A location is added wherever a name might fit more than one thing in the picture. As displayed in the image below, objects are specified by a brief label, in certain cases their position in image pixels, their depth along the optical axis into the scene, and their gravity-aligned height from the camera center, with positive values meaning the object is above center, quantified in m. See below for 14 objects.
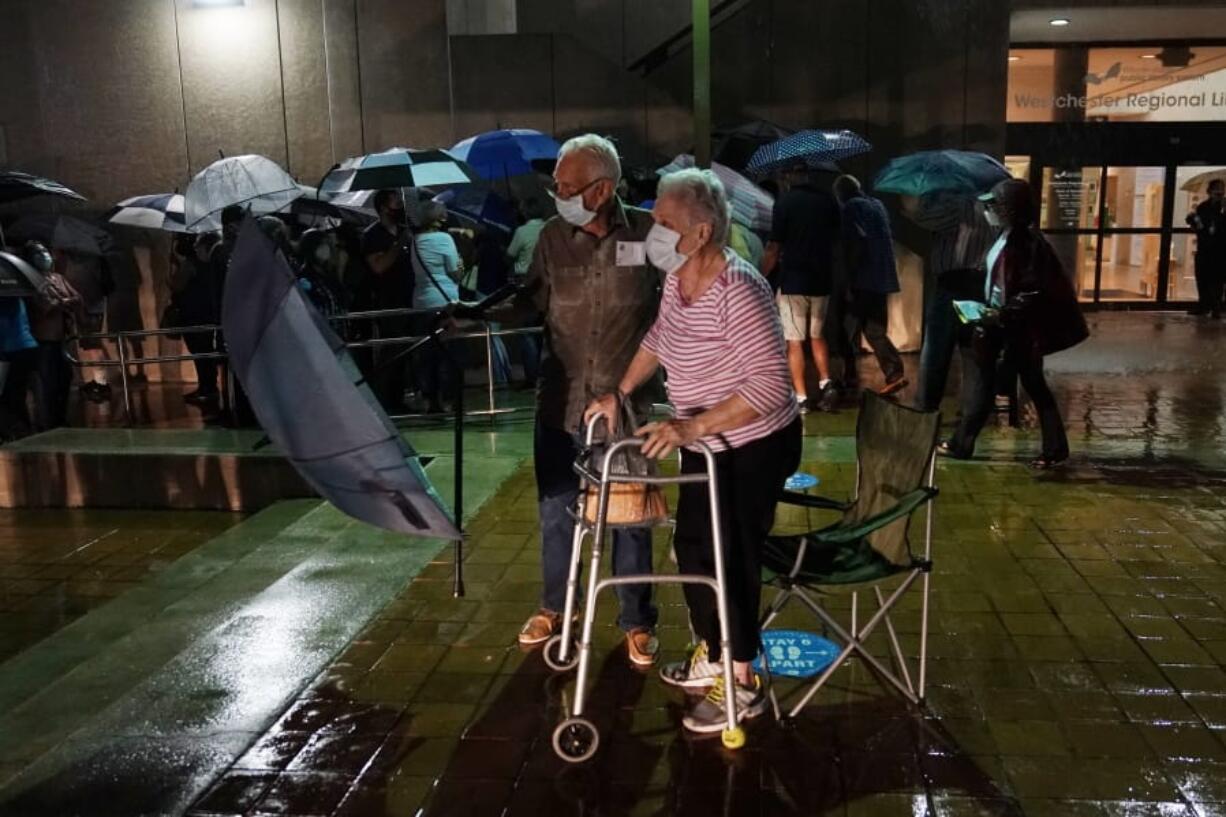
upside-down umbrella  3.67 -0.64
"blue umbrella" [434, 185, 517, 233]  11.02 -0.03
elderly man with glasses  4.20 -0.45
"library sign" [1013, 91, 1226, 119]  16.31 +1.26
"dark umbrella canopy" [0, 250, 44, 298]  8.69 -0.52
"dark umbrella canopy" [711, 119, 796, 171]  11.52 +0.58
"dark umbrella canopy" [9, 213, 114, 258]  11.30 -0.23
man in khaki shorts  9.02 -0.49
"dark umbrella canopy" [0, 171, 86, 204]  10.21 +0.20
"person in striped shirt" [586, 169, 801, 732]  3.50 -0.63
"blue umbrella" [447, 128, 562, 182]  10.56 +0.48
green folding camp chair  3.75 -1.17
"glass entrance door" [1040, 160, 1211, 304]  16.52 -0.46
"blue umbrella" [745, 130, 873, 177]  9.69 +0.40
